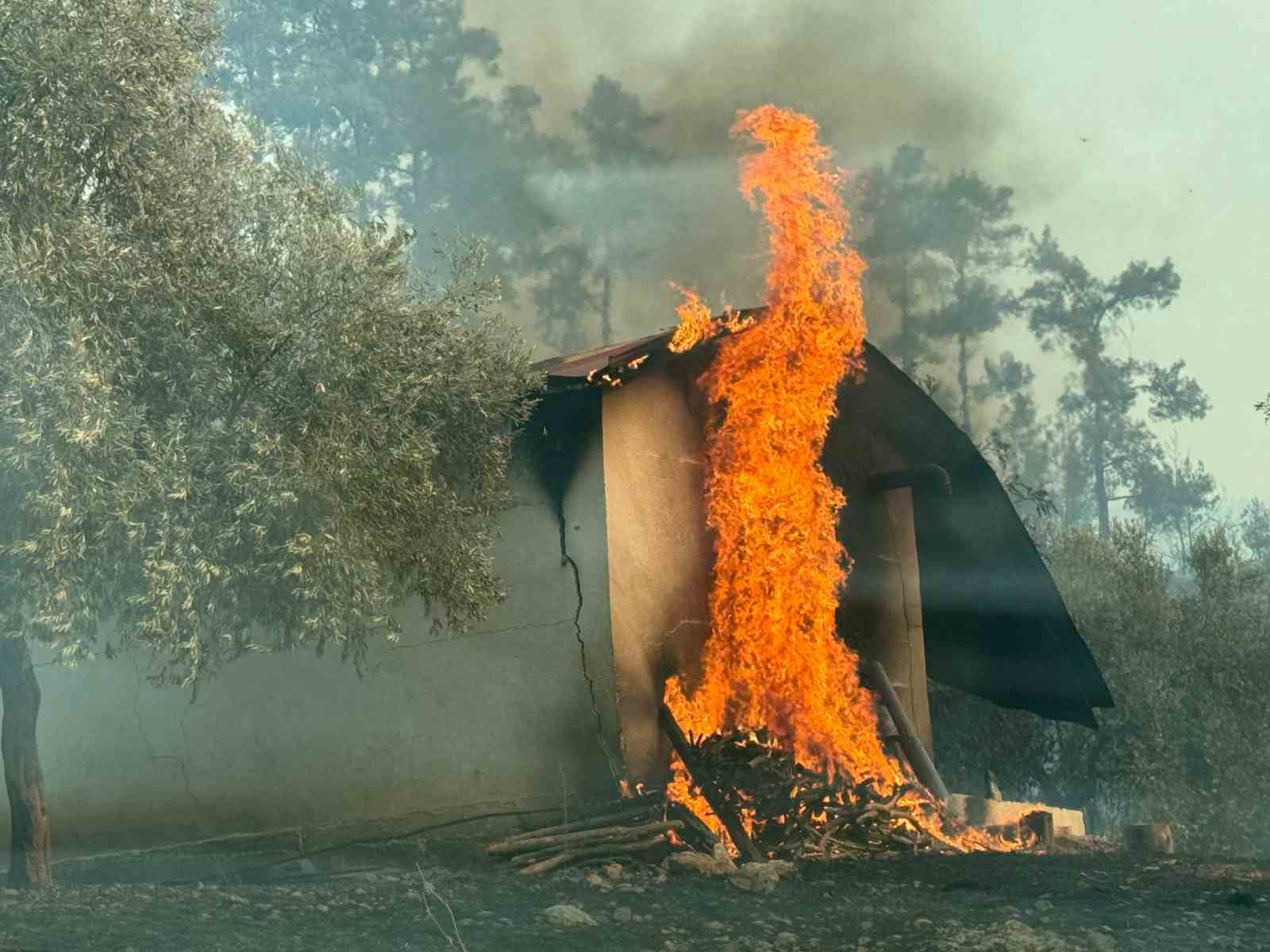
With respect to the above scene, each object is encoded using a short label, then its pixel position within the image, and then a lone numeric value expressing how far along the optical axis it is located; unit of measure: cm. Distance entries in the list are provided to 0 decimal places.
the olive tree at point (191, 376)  1047
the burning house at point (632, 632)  1463
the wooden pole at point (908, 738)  1716
